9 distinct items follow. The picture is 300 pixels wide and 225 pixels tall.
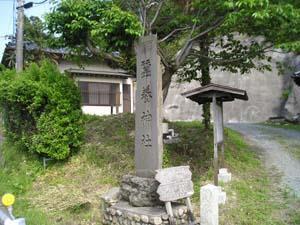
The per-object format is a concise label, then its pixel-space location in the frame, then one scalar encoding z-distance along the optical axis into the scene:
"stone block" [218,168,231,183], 6.56
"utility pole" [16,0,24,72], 10.82
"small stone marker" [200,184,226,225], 4.57
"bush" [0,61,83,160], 7.31
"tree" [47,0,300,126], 5.93
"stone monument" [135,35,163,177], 5.35
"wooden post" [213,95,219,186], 5.83
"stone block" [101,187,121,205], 5.63
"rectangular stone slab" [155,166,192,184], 4.93
